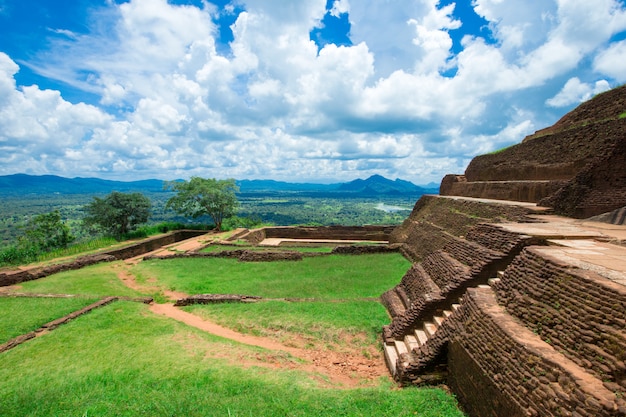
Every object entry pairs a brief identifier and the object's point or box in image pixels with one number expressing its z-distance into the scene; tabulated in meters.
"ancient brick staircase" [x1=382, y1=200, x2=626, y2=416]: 3.54
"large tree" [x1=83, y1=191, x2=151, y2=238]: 25.89
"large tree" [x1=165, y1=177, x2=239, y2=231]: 30.22
